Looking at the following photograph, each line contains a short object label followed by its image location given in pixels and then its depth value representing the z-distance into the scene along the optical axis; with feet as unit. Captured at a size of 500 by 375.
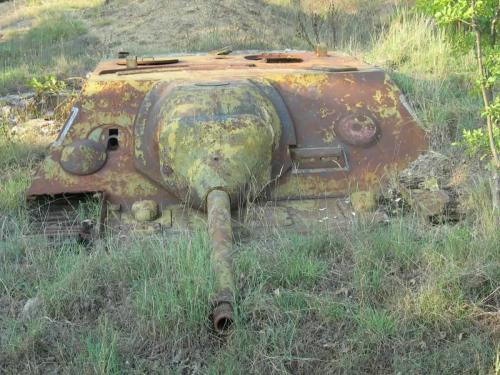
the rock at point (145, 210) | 13.69
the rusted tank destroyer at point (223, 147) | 13.48
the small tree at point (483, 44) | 12.50
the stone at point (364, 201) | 13.91
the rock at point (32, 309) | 10.47
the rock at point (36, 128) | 21.29
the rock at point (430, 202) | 13.47
